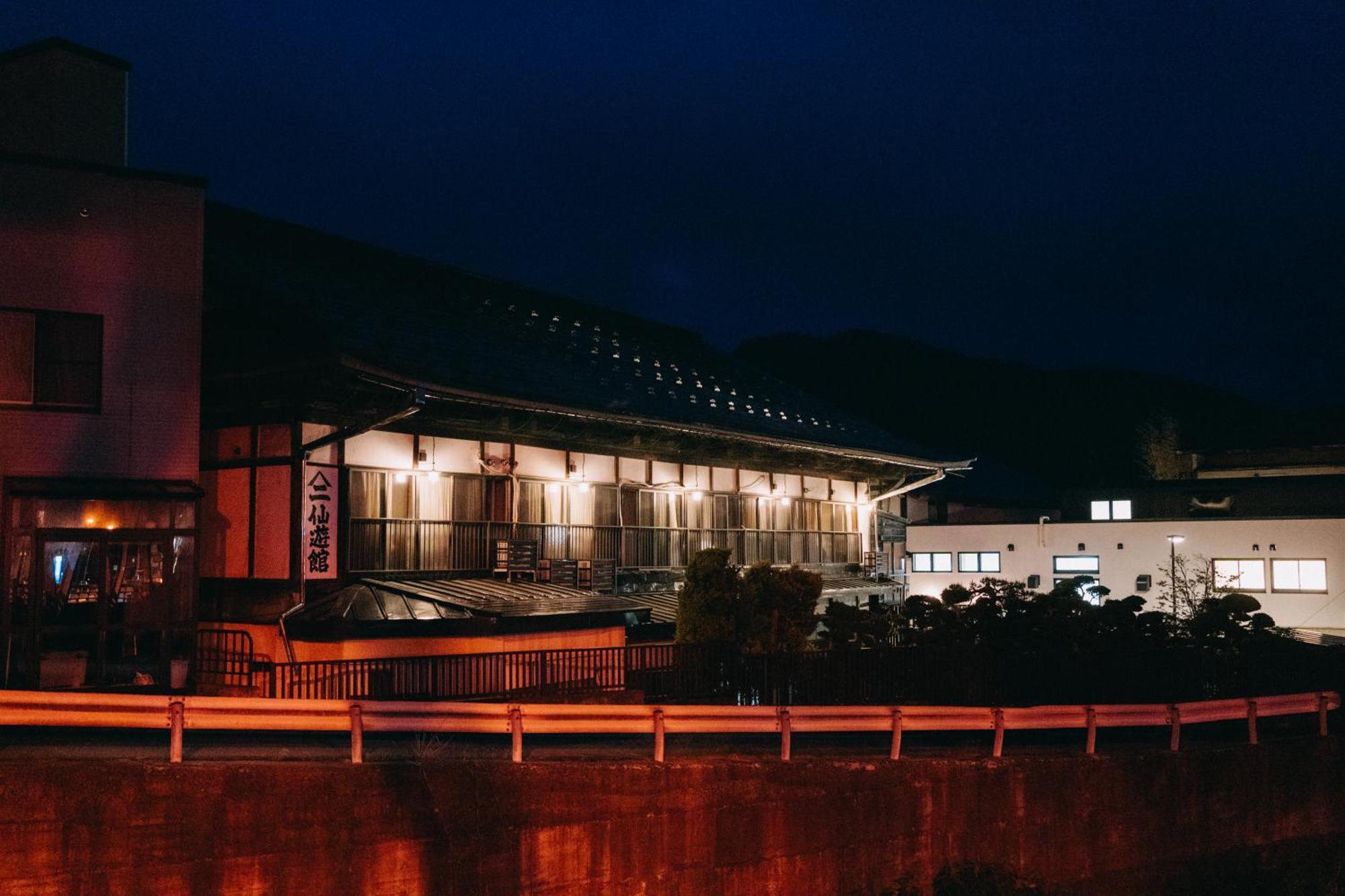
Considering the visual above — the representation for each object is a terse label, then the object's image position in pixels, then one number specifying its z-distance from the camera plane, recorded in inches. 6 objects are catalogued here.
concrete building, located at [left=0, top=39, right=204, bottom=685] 697.0
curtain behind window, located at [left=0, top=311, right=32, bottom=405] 705.0
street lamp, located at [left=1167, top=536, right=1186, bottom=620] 1383.2
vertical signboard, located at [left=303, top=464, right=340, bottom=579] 827.4
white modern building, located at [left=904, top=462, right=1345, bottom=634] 1659.7
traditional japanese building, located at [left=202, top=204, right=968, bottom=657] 828.0
